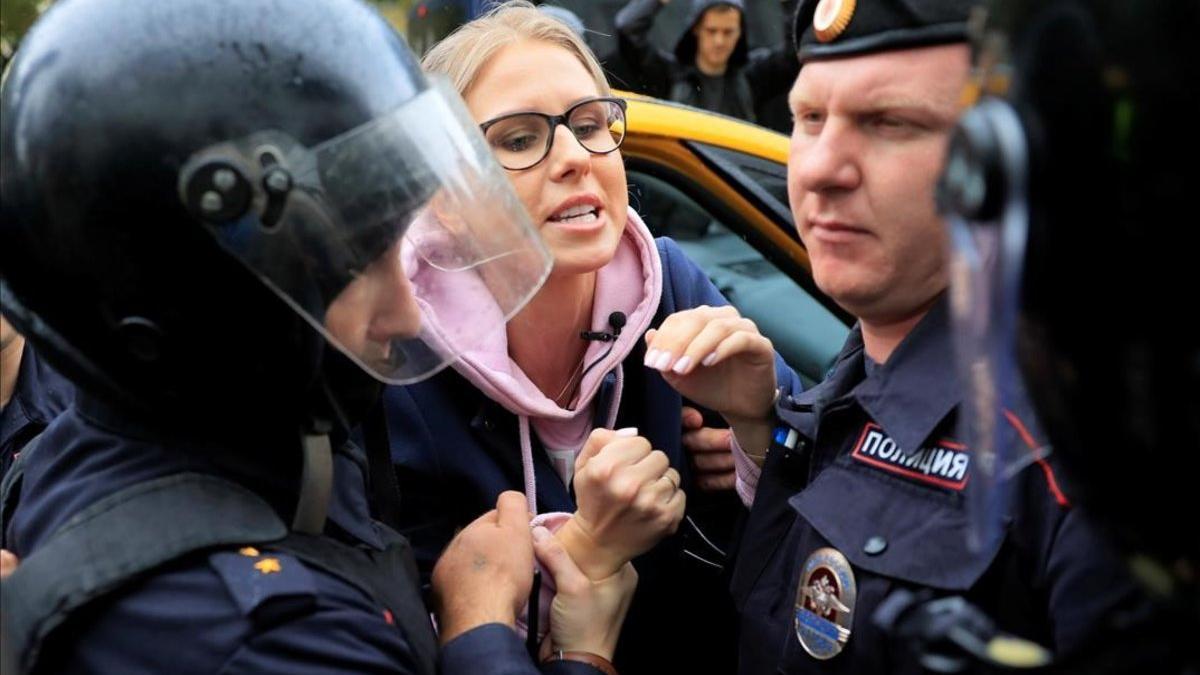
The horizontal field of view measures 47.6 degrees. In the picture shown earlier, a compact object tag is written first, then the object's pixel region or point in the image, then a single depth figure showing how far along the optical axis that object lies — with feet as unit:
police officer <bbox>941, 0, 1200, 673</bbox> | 3.11
